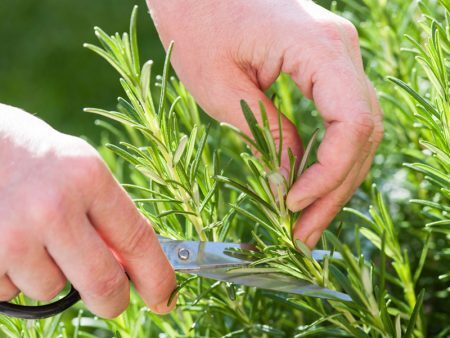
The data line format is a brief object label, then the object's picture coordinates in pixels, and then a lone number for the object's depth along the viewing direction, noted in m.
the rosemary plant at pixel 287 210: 0.59
